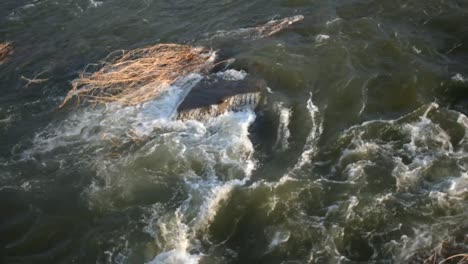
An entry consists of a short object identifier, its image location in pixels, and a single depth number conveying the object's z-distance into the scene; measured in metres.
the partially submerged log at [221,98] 10.00
